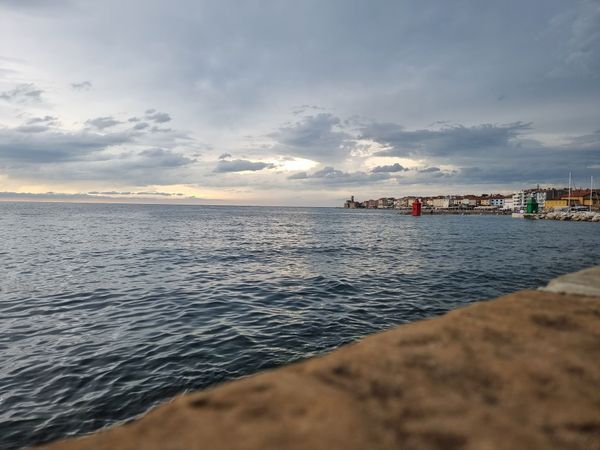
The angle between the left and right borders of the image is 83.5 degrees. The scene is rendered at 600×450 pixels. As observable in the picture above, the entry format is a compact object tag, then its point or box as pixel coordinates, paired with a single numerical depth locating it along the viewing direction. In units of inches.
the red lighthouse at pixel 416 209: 5756.9
